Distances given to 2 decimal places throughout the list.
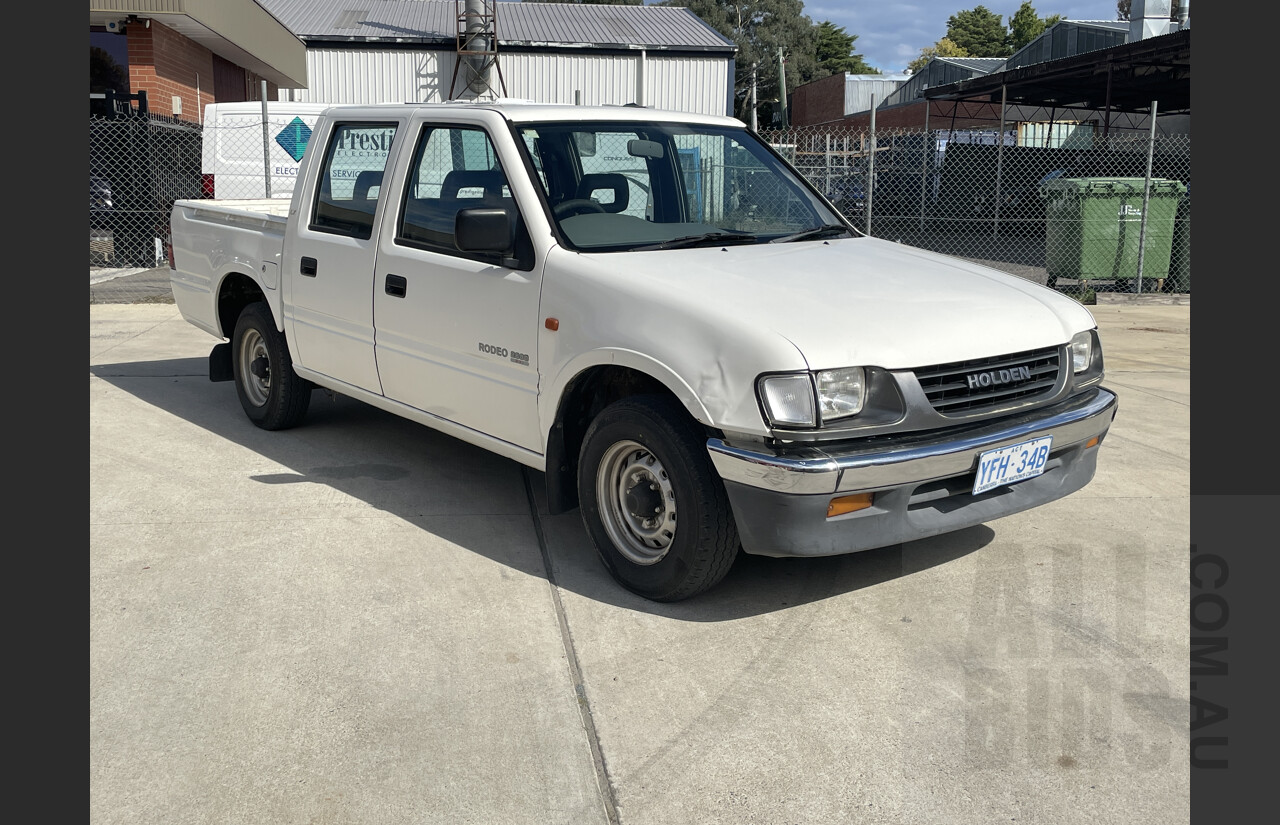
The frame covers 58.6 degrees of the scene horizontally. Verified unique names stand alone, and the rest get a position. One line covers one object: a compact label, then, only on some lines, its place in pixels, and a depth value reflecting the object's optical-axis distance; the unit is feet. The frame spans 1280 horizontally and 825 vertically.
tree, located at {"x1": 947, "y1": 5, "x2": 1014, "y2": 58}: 359.05
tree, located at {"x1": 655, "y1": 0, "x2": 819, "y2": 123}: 248.52
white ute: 12.56
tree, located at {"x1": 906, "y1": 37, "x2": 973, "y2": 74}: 355.23
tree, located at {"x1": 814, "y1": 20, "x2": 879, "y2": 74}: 331.98
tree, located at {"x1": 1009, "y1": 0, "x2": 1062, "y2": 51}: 338.13
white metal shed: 104.12
